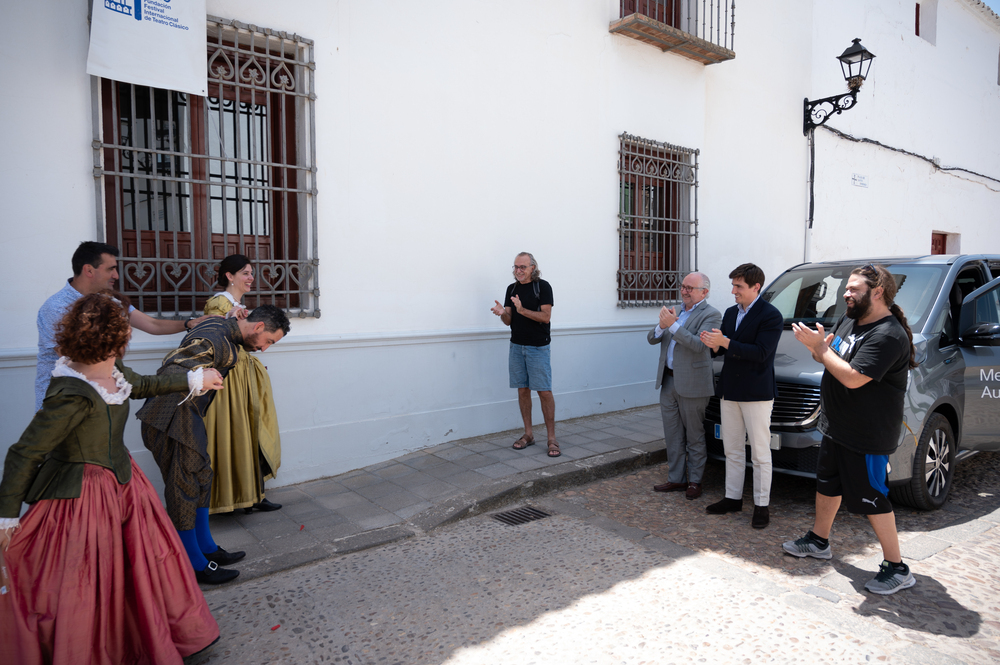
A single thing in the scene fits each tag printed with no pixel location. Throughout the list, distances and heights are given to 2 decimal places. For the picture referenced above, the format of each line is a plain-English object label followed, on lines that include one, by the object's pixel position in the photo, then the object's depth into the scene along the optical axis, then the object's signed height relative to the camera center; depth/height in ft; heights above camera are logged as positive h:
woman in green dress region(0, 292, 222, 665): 7.77 -3.04
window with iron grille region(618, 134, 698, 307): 25.39 +2.66
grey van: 14.73 -2.16
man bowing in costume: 10.82 -2.40
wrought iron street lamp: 28.43 +8.85
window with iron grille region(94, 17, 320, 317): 14.74 +2.70
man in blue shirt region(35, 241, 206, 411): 11.46 +0.00
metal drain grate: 15.12 -5.35
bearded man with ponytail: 11.05 -1.87
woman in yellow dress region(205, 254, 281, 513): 13.85 -2.98
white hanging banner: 13.67 +5.27
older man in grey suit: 15.70 -2.33
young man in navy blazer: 13.96 -1.99
